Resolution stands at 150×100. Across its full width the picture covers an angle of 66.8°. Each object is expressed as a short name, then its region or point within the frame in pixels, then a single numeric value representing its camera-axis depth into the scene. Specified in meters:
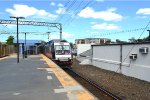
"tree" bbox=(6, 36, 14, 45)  44.33
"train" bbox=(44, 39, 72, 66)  11.77
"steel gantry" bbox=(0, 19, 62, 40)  21.85
